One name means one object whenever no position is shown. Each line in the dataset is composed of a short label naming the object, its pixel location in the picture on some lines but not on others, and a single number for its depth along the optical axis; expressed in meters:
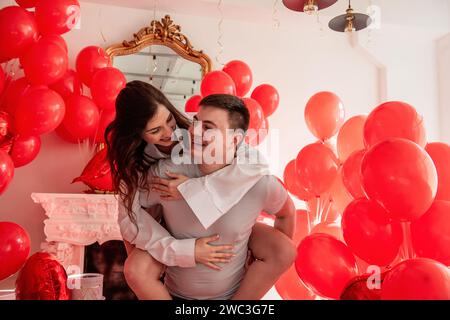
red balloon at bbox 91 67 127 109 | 2.68
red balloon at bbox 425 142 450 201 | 1.62
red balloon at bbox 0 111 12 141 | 2.25
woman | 1.40
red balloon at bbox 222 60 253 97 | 2.90
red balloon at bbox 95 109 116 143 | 2.87
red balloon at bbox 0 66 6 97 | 2.32
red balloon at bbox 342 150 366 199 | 1.83
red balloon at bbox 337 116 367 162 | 2.20
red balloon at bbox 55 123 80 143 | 2.98
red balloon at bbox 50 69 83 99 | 2.72
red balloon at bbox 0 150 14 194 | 2.08
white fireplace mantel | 3.00
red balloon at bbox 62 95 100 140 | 2.69
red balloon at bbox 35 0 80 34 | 2.39
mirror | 3.46
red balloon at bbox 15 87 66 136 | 2.27
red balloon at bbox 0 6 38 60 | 2.25
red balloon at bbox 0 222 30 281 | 2.13
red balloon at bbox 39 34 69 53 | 2.43
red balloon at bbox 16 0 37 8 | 2.49
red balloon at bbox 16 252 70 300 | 1.85
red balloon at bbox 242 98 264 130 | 2.50
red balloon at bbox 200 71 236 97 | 2.53
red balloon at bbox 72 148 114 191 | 2.75
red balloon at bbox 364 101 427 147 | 1.63
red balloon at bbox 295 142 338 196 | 2.21
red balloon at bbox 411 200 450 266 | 1.44
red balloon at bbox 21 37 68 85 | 2.35
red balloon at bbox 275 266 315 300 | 2.16
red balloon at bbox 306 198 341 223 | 2.55
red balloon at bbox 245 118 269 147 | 2.51
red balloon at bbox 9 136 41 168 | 2.44
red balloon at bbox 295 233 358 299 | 1.68
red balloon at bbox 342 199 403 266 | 1.57
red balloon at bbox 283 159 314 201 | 2.50
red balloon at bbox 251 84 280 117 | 2.95
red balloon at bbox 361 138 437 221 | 1.37
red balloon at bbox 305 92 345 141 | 2.52
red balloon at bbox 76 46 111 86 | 2.83
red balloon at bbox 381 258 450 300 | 1.19
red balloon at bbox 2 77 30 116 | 2.46
